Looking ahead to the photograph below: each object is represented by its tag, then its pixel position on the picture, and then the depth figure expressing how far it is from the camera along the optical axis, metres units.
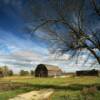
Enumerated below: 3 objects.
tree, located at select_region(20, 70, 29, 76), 45.31
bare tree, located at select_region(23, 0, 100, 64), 9.20
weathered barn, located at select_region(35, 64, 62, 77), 35.18
